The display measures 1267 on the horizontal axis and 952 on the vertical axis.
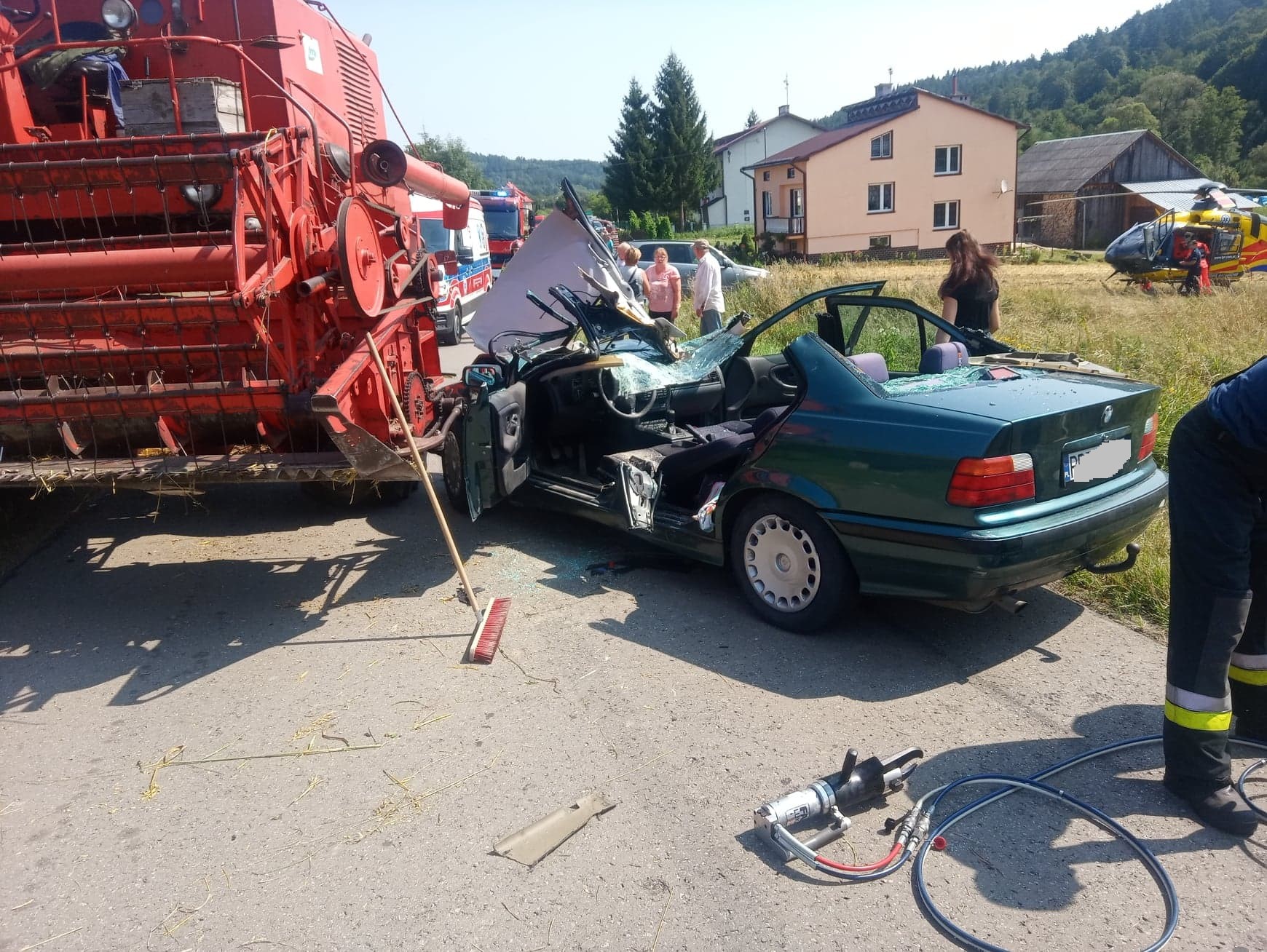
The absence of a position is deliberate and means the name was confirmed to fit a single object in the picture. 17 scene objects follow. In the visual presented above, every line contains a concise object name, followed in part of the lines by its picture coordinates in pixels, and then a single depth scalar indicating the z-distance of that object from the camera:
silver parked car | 20.69
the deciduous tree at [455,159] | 71.44
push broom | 4.43
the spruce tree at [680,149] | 57.91
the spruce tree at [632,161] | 57.84
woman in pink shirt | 12.98
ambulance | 15.98
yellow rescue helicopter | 19.59
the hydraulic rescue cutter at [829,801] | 2.88
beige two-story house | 40.50
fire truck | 26.14
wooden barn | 47.22
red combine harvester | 4.62
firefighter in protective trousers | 2.92
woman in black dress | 6.95
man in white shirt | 12.72
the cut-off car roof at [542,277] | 7.30
